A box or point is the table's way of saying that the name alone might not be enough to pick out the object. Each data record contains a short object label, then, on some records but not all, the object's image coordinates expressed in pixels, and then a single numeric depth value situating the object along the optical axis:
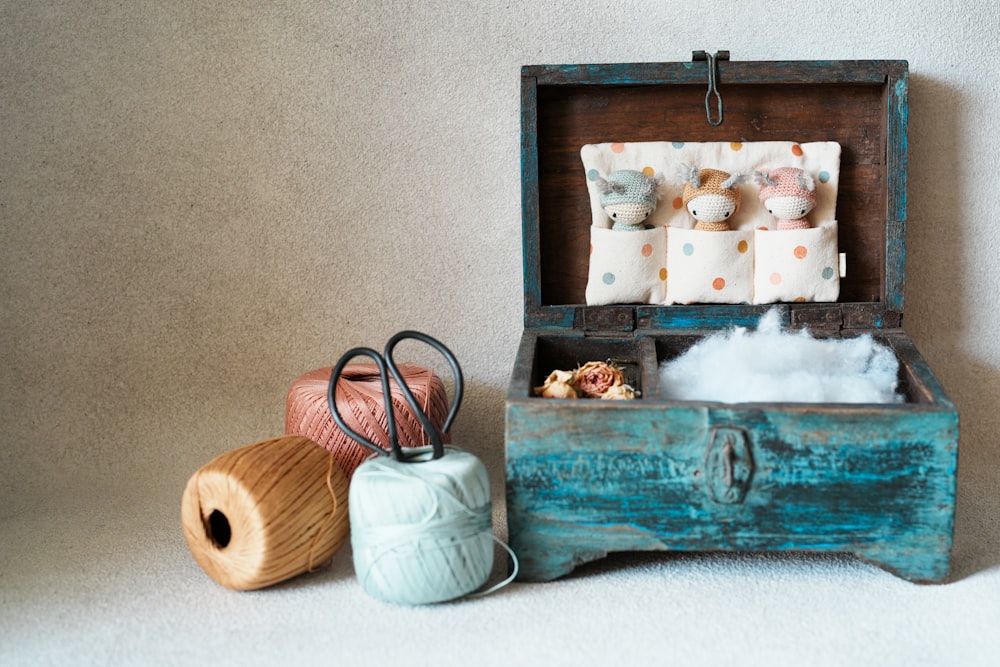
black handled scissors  0.63
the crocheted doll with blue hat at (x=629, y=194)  0.73
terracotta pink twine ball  0.70
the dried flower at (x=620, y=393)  0.68
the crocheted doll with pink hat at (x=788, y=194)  0.72
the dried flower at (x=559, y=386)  0.67
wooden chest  0.62
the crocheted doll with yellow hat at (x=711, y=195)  0.73
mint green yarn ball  0.62
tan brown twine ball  0.63
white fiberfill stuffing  0.65
